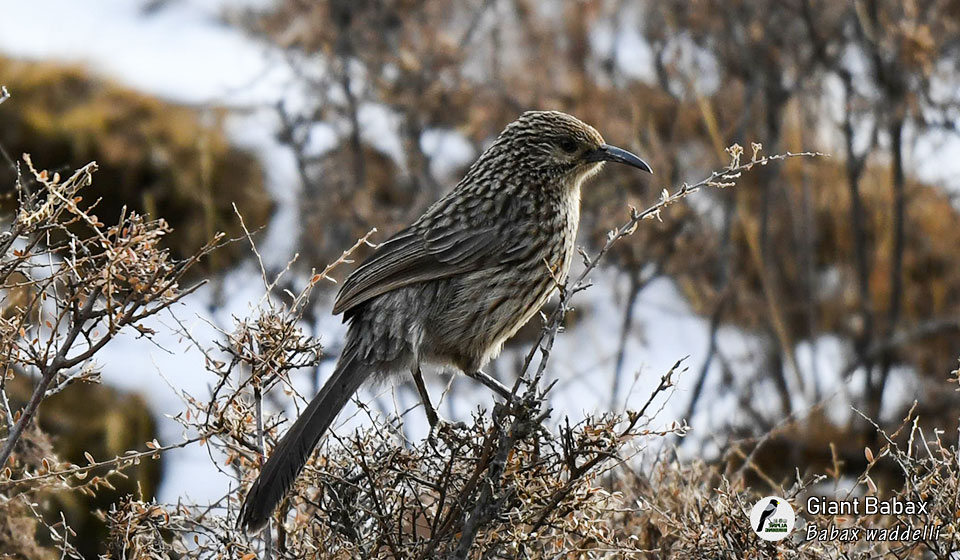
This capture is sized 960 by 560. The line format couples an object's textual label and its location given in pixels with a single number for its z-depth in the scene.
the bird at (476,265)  8.70
